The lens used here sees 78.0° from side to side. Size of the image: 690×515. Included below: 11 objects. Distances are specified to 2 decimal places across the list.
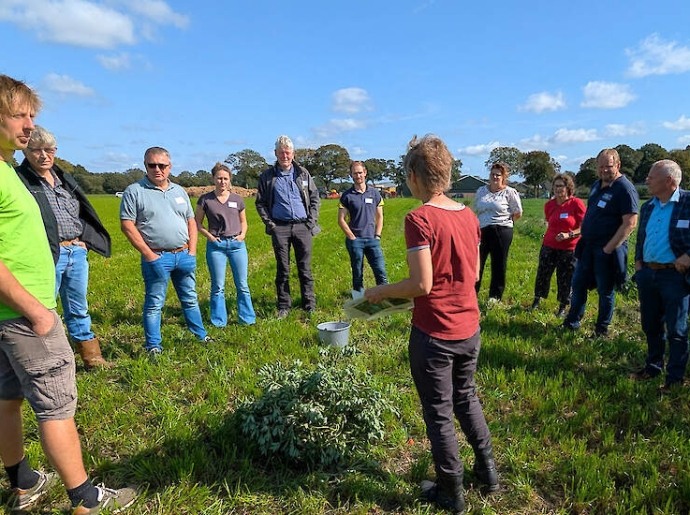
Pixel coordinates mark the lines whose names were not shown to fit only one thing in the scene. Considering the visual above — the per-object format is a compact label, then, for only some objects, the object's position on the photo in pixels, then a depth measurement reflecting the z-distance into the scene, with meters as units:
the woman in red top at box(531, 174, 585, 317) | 6.16
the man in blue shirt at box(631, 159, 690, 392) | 3.73
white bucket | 4.76
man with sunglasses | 4.42
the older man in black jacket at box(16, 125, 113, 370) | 3.94
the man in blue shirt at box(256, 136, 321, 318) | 6.01
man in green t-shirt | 2.10
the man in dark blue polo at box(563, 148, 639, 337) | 4.81
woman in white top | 6.37
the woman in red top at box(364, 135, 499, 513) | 2.25
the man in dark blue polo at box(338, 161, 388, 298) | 6.53
